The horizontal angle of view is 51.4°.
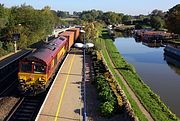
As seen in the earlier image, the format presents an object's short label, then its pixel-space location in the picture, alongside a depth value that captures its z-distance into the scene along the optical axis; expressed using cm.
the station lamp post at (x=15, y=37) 2715
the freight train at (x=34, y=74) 1399
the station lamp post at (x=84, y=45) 2983
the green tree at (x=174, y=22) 4624
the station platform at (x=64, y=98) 1166
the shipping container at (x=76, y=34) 3787
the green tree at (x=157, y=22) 8127
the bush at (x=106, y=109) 1169
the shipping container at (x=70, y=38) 2918
